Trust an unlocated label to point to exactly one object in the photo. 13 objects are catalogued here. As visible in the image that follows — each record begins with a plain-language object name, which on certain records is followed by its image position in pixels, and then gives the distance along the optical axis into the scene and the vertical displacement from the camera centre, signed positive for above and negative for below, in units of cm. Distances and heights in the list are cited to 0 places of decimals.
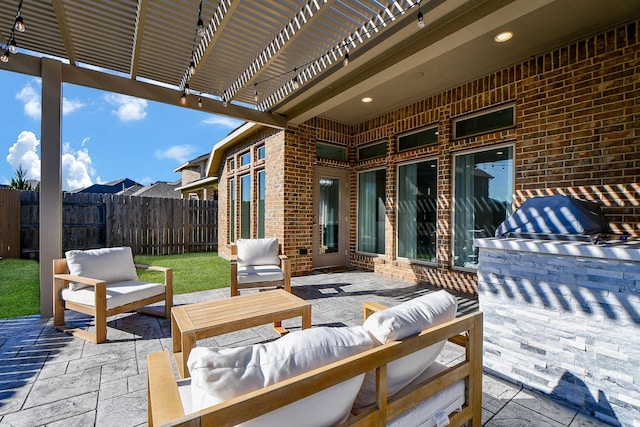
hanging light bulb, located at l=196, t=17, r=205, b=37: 276 +178
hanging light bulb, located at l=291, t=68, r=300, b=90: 400 +187
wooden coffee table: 205 -78
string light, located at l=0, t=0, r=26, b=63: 257 +171
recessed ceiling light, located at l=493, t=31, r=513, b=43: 319 +194
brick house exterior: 308 +100
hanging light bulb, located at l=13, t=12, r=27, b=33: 256 +166
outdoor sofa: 92 -56
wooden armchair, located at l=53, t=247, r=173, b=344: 287 -76
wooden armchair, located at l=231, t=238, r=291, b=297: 398 -73
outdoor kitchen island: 175 -72
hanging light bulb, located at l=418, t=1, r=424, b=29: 258 +169
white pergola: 288 +196
